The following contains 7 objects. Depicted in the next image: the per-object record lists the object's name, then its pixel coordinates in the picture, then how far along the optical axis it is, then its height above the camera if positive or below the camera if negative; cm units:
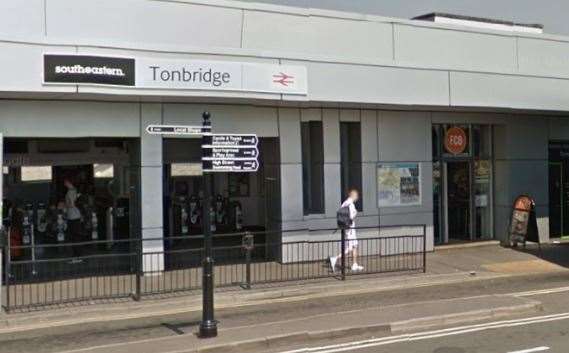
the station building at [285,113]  1352 +160
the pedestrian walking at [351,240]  1461 -104
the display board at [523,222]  1864 -95
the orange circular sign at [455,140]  1942 +118
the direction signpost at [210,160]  930 +35
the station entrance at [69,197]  1512 -16
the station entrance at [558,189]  2077 -15
